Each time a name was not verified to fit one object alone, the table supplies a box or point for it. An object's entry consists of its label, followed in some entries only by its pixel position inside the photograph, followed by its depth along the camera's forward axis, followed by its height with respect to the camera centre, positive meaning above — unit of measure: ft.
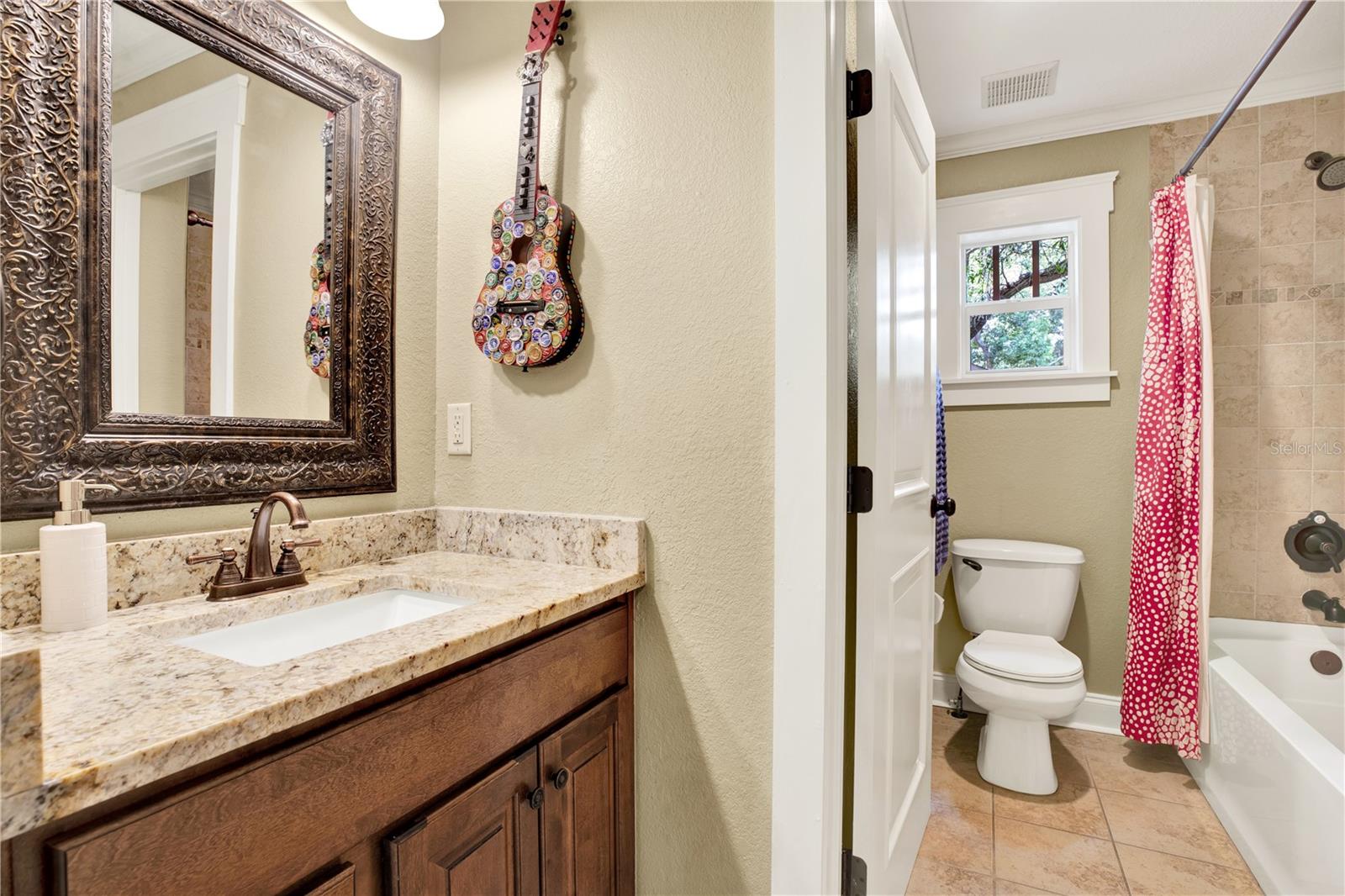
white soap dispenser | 2.78 -0.51
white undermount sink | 3.18 -0.98
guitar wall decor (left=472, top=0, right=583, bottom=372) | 4.32 +1.29
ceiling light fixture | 4.12 +2.91
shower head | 6.68 +3.02
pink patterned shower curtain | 6.89 -0.52
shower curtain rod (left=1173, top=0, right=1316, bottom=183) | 5.07 +3.37
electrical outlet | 4.91 +0.17
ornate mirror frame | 2.87 +0.80
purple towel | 6.55 -0.36
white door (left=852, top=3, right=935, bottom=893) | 4.04 -0.07
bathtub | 4.57 -2.64
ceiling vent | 7.54 +4.52
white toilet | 6.56 -2.30
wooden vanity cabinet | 1.77 -1.31
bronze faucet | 3.40 -0.66
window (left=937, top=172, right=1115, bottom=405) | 8.39 +2.22
